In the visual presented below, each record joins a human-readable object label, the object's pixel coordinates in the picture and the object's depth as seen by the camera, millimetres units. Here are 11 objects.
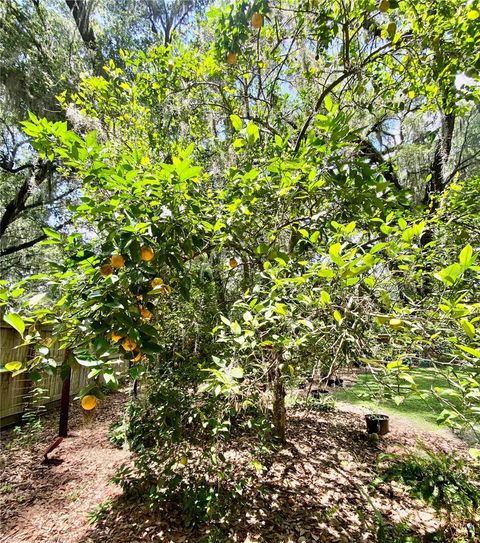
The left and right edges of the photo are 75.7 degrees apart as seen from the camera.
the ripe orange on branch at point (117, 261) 1372
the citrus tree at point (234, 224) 1371
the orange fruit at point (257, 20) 2264
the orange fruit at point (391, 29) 2221
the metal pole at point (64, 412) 4039
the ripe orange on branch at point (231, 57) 2576
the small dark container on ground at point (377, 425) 4090
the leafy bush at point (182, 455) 2250
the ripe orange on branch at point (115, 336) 1294
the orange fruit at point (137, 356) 1300
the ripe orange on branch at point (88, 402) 1313
